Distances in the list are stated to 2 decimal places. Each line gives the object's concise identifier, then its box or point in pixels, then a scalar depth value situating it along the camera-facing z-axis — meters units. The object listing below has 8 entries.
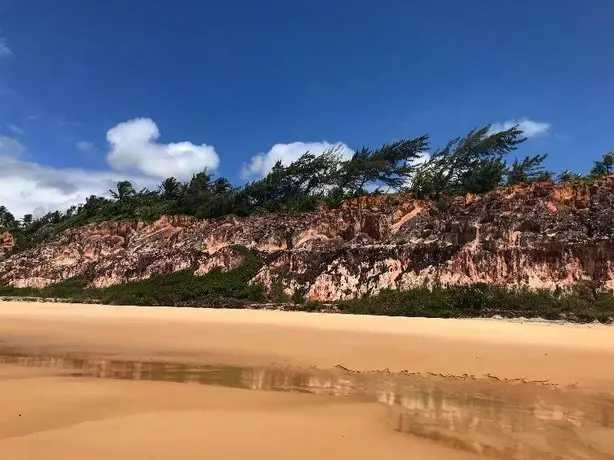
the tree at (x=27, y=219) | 76.16
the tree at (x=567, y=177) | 31.21
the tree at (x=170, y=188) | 52.59
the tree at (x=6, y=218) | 79.00
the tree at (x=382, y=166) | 43.69
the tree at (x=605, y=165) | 36.67
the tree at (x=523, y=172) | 37.45
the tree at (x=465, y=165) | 35.69
